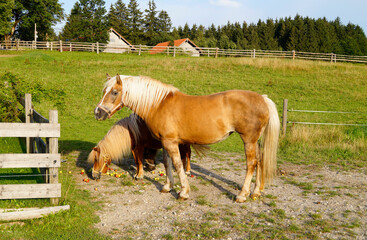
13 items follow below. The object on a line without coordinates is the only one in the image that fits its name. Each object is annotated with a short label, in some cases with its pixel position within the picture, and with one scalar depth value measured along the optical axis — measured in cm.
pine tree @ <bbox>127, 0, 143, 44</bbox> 6524
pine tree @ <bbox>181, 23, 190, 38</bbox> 7638
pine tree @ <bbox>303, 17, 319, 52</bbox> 6181
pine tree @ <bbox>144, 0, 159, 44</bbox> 6575
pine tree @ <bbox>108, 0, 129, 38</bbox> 6238
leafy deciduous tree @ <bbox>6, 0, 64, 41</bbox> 4203
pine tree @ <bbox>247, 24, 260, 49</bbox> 6731
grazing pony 671
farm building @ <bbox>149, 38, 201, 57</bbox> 4943
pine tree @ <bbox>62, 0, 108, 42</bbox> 4753
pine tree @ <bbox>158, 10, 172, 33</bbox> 7031
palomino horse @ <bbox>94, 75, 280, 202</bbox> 546
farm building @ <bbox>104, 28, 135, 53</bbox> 5158
